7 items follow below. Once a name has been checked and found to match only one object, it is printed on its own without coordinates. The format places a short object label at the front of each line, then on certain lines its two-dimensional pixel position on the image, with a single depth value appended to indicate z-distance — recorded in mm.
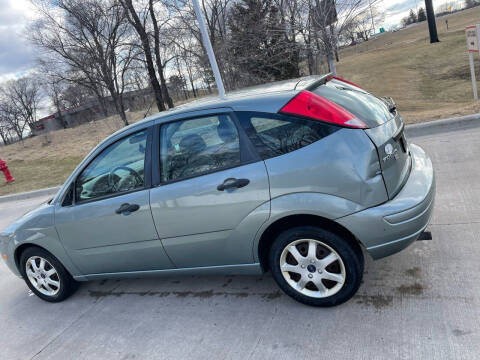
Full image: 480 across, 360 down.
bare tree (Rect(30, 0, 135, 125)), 15875
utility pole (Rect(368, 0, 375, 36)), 11078
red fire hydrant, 15043
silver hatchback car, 2742
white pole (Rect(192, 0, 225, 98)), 9612
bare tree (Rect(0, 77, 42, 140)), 60750
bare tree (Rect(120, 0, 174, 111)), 17062
